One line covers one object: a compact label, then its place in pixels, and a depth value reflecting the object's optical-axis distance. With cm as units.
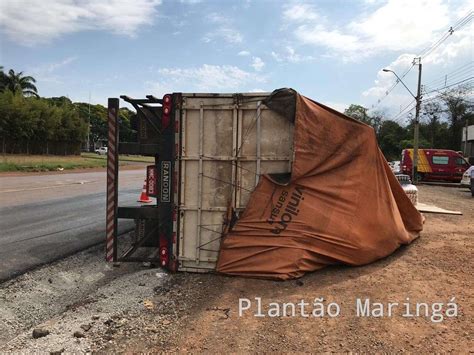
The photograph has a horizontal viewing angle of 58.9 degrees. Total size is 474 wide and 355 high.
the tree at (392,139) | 7619
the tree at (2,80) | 6206
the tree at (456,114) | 6047
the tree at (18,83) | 6300
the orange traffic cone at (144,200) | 1207
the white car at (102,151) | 8485
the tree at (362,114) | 9484
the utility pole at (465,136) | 4929
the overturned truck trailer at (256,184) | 557
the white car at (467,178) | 2231
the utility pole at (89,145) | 9050
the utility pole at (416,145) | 2908
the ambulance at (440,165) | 3034
